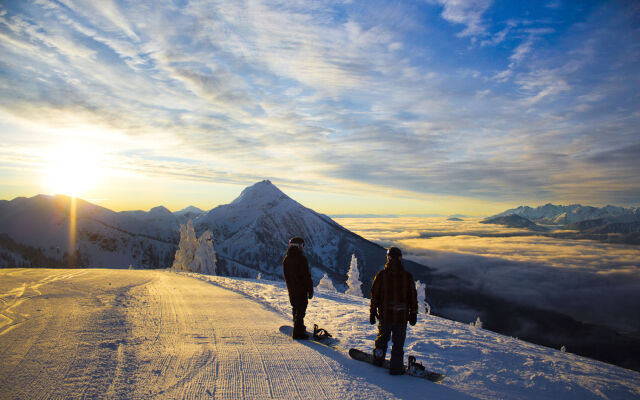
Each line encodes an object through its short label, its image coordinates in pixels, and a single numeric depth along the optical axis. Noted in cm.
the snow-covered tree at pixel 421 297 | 5102
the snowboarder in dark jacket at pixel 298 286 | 777
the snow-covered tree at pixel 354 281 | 5053
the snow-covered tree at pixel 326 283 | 4641
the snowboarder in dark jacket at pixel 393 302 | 611
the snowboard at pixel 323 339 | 749
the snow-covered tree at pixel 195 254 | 4256
